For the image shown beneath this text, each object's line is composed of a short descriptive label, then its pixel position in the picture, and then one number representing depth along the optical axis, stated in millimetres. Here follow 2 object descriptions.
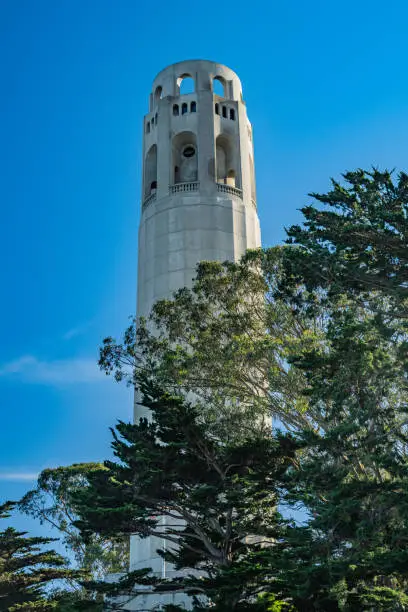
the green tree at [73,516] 37031
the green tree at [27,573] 26609
